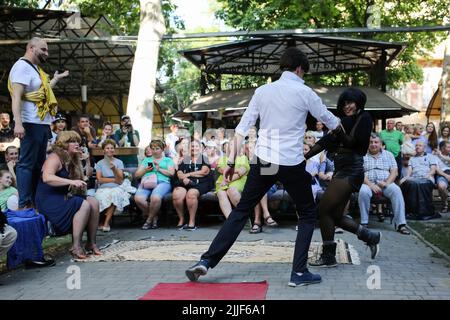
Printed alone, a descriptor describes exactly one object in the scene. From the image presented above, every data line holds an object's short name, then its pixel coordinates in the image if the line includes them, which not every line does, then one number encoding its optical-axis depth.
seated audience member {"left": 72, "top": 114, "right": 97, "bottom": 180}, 9.61
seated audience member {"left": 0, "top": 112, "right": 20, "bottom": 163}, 9.41
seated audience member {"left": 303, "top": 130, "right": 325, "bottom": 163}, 10.05
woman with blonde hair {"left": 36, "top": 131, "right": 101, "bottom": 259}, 6.43
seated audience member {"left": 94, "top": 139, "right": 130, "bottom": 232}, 9.64
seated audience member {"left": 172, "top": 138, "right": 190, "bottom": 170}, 10.30
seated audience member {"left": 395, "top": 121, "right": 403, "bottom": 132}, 15.38
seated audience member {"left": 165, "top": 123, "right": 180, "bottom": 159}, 14.40
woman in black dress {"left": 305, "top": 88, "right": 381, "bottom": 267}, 6.02
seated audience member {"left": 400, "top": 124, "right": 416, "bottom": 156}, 12.20
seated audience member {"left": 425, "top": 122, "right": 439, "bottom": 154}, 13.28
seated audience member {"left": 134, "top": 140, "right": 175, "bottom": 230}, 9.88
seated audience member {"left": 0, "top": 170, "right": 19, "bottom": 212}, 7.62
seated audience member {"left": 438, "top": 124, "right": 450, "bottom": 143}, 13.29
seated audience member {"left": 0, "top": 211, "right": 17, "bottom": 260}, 5.29
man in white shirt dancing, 5.23
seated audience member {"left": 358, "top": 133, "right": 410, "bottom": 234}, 9.20
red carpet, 4.71
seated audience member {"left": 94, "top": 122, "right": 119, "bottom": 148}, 11.63
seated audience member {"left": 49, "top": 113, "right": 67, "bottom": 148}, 10.09
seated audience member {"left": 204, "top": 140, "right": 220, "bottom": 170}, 10.45
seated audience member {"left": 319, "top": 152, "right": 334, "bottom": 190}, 9.96
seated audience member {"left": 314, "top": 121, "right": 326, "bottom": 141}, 13.03
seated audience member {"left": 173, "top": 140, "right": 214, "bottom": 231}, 9.79
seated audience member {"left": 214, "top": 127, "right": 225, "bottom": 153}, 11.03
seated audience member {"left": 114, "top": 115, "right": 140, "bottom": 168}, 11.81
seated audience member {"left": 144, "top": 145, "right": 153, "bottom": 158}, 10.50
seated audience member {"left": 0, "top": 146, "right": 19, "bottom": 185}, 8.95
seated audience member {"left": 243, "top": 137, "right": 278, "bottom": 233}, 9.27
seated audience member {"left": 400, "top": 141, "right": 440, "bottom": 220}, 10.88
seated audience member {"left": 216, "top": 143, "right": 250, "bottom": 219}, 9.45
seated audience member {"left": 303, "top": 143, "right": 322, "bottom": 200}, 9.88
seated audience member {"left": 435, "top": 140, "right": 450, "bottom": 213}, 11.63
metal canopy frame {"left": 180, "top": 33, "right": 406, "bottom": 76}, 17.66
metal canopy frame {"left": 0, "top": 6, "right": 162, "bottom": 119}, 18.11
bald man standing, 6.42
